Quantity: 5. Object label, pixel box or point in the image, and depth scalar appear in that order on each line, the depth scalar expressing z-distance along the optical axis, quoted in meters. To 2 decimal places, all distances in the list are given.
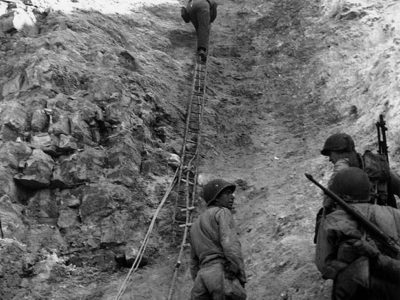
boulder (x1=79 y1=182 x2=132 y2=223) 8.95
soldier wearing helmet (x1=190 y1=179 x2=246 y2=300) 5.84
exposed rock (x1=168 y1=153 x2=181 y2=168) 10.28
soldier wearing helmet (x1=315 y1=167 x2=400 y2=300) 4.91
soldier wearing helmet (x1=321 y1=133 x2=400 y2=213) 6.38
